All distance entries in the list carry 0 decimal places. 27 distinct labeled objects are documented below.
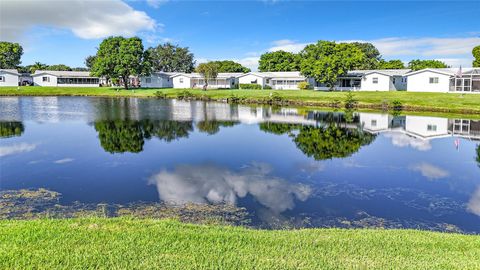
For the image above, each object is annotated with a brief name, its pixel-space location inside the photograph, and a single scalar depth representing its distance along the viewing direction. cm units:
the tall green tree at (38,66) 11327
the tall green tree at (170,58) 11375
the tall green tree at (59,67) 11556
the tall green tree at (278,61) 8991
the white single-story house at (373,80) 6394
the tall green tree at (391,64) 8519
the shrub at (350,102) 4878
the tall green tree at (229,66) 10473
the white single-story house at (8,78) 8319
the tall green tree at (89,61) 11900
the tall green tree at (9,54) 9869
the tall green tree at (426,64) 8356
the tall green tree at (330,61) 6287
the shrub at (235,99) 5702
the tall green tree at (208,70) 7681
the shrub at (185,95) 6217
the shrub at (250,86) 7469
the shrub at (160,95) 6369
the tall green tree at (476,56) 7438
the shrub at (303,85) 6925
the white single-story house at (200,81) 8106
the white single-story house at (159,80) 8556
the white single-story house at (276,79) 7312
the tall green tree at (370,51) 10271
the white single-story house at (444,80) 5454
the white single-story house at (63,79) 8411
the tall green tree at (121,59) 7175
